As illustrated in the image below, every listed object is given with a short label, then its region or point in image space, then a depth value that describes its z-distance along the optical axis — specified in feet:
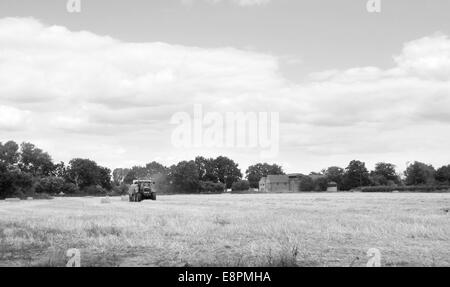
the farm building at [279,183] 558.56
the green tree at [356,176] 479.82
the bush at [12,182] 243.25
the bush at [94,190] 352.51
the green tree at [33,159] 315.99
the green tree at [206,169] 526.98
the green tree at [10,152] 289.25
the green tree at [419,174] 472.03
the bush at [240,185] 497.05
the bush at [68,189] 357.61
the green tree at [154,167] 577.67
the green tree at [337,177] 477.36
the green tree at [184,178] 420.77
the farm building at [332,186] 442.87
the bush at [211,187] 430.61
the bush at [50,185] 334.65
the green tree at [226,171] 554.05
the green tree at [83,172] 441.15
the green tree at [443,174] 440.86
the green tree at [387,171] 567.67
